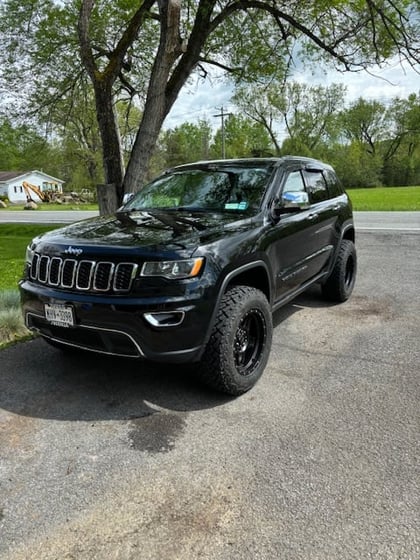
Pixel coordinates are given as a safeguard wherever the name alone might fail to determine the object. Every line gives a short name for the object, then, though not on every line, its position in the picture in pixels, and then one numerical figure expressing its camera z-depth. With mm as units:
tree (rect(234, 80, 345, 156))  55406
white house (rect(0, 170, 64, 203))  58812
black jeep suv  2850
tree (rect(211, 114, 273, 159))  60594
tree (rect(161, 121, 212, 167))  60438
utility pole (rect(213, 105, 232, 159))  45247
